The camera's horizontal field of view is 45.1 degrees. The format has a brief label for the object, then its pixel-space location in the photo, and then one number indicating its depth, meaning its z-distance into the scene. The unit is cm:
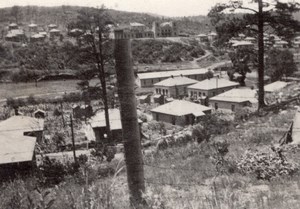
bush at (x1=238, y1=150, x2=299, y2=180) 885
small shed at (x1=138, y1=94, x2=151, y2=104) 5206
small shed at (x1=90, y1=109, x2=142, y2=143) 2980
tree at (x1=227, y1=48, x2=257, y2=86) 6028
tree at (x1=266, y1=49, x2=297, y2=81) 5775
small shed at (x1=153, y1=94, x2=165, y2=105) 5091
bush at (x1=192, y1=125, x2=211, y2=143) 1653
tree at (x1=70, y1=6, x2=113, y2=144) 2814
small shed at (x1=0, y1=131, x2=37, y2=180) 1611
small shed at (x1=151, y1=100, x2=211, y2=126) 3705
